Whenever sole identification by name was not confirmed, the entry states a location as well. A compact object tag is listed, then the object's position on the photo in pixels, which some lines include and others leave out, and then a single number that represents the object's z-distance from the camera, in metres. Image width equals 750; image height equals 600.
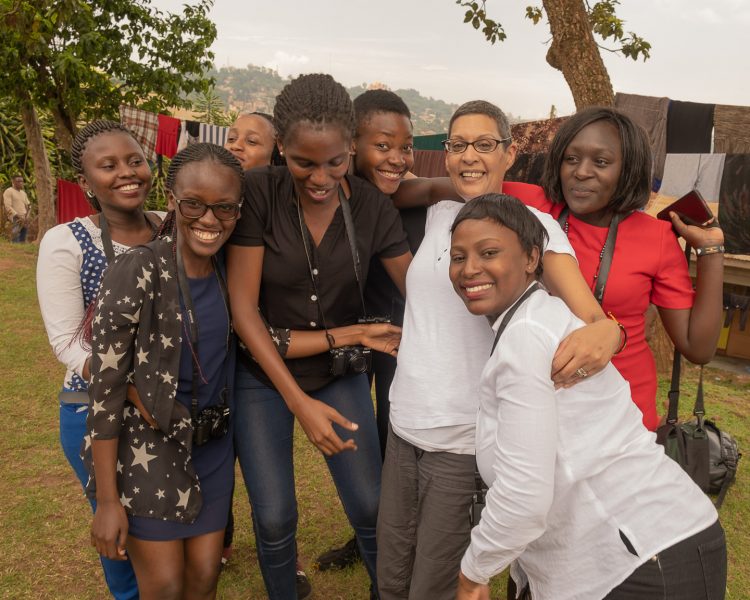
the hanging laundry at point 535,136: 7.84
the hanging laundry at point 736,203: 6.32
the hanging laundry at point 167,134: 10.08
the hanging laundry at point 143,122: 10.07
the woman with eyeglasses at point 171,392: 1.98
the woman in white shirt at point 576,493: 1.45
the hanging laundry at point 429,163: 10.73
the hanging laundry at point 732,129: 6.24
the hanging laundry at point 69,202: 8.30
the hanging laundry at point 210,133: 10.13
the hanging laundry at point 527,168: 7.47
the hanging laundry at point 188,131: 10.09
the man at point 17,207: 14.84
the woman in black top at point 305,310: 2.19
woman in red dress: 2.14
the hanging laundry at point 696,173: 6.45
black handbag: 2.47
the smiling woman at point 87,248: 2.21
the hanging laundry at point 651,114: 6.48
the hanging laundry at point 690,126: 6.34
